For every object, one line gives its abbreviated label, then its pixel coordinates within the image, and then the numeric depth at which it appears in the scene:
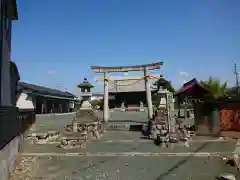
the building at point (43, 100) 28.34
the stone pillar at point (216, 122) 14.70
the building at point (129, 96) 37.03
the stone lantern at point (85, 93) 16.97
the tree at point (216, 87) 17.45
